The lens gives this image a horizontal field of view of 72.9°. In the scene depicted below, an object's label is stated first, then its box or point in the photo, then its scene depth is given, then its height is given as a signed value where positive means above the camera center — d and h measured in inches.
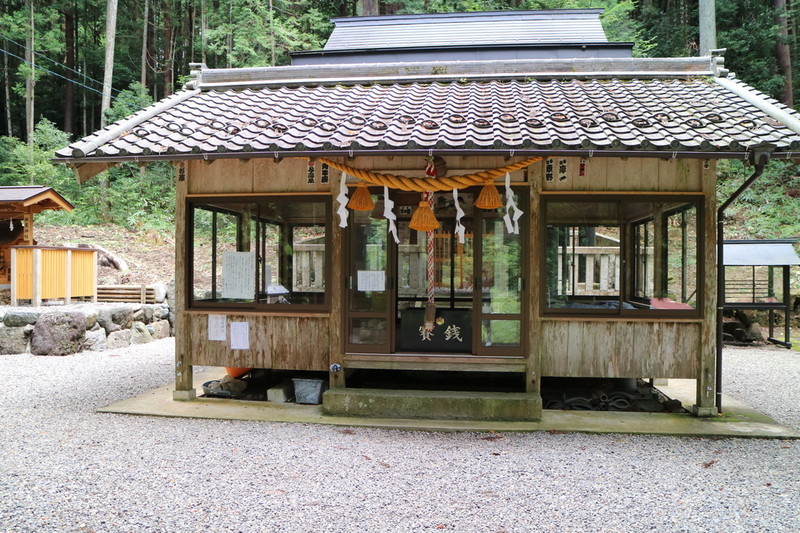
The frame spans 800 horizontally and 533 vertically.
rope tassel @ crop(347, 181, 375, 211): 241.9 +29.0
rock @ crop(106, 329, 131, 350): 431.2 -60.1
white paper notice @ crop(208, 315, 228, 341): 260.4 -29.8
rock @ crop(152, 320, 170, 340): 496.1 -59.4
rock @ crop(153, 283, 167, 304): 515.5 -25.5
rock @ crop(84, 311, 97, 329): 408.2 -40.9
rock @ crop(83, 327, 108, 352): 408.2 -56.9
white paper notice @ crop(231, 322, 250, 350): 259.6 -34.0
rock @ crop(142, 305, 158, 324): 481.4 -42.9
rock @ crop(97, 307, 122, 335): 425.4 -43.4
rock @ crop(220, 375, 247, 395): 282.4 -63.1
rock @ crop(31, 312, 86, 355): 387.9 -49.9
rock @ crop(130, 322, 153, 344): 463.8 -59.5
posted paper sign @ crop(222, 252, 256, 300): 261.1 -3.8
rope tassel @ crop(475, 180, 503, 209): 233.8 +28.9
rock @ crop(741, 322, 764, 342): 472.7 -60.9
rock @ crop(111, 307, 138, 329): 439.7 -42.1
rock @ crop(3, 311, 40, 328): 393.7 -38.5
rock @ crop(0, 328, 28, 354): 393.1 -54.2
